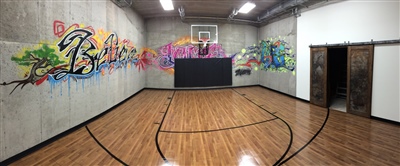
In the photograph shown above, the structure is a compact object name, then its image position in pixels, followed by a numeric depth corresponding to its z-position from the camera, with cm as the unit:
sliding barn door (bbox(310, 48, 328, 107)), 536
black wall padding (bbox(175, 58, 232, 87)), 860
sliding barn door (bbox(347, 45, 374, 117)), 424
